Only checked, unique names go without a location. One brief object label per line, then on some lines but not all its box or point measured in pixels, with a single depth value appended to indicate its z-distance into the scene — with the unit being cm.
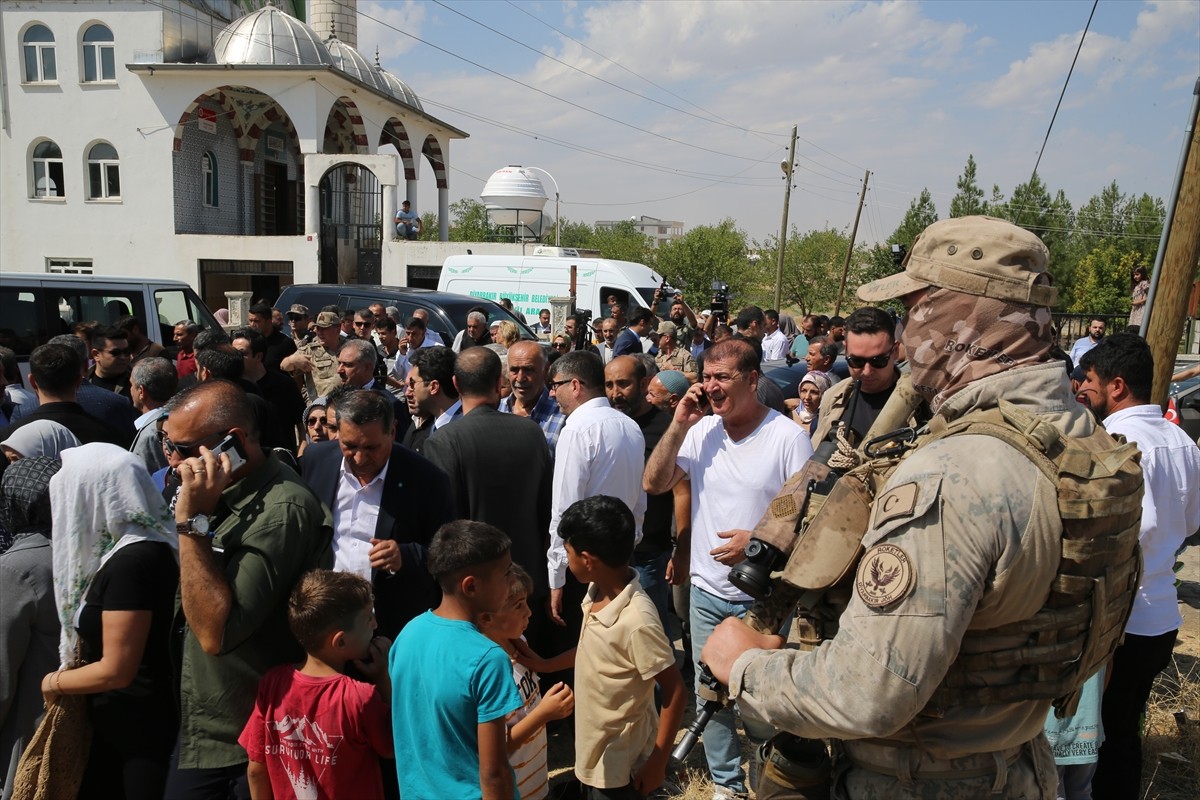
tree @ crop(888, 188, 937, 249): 3781
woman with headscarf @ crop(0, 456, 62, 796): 284
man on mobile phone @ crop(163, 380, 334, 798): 244
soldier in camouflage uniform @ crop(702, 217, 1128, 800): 154
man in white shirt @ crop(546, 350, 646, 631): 392
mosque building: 2292
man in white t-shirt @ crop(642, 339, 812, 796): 351
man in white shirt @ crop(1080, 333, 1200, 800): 333
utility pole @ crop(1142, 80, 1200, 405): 532
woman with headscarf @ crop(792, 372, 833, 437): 565
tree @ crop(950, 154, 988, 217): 4003
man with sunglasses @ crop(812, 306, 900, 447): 416
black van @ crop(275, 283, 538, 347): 1170
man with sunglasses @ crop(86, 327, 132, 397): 595
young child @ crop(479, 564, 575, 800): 254
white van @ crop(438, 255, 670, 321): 1498
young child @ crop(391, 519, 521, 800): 240
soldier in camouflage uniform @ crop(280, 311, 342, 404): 708
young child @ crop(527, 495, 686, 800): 286
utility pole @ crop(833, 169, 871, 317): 3503
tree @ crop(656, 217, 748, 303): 4175
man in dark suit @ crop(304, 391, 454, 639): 323
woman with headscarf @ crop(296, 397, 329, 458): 471
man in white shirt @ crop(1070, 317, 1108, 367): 1220
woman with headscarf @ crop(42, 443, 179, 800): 258
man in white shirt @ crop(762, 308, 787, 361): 1323
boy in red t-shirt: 251
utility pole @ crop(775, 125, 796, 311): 2948
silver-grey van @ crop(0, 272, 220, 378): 850
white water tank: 2556
